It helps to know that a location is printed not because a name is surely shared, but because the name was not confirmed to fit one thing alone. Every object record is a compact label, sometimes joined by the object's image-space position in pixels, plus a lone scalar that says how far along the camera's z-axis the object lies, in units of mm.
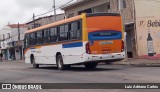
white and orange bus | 15905
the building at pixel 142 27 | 24927
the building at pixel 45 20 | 49139
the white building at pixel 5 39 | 63982
